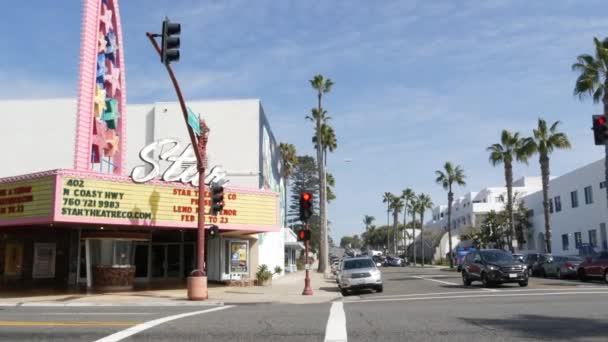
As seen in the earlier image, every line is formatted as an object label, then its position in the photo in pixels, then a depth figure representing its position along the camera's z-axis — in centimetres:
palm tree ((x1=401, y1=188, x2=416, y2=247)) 10250
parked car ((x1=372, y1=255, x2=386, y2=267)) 7590
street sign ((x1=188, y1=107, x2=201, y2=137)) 1867
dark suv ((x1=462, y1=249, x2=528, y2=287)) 2284
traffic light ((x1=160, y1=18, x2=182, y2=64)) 1358
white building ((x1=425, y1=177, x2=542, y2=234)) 8231
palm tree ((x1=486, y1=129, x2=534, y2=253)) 4784
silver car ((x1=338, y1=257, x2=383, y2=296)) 2358
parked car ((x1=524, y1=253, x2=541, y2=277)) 3506
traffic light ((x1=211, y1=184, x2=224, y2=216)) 1975
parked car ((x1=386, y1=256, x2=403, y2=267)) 7172
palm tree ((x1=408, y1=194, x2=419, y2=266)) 9822
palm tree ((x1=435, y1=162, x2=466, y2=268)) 6706
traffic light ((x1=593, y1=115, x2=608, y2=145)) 1778
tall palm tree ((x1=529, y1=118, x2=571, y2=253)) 4197
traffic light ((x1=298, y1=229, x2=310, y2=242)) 2231
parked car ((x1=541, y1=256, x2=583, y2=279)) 2984
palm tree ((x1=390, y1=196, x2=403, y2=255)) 11218
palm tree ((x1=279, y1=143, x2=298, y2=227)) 6341
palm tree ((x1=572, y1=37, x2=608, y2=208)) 3209
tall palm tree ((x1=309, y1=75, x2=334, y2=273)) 4744
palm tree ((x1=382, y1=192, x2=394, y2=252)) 11525
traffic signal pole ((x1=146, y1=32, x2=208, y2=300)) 1956
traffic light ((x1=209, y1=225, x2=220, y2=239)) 2086
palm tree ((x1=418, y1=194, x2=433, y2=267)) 9306
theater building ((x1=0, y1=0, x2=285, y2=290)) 2242
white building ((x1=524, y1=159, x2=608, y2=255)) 4125
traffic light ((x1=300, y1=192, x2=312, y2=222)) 2172
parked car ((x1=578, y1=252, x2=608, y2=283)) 2648
